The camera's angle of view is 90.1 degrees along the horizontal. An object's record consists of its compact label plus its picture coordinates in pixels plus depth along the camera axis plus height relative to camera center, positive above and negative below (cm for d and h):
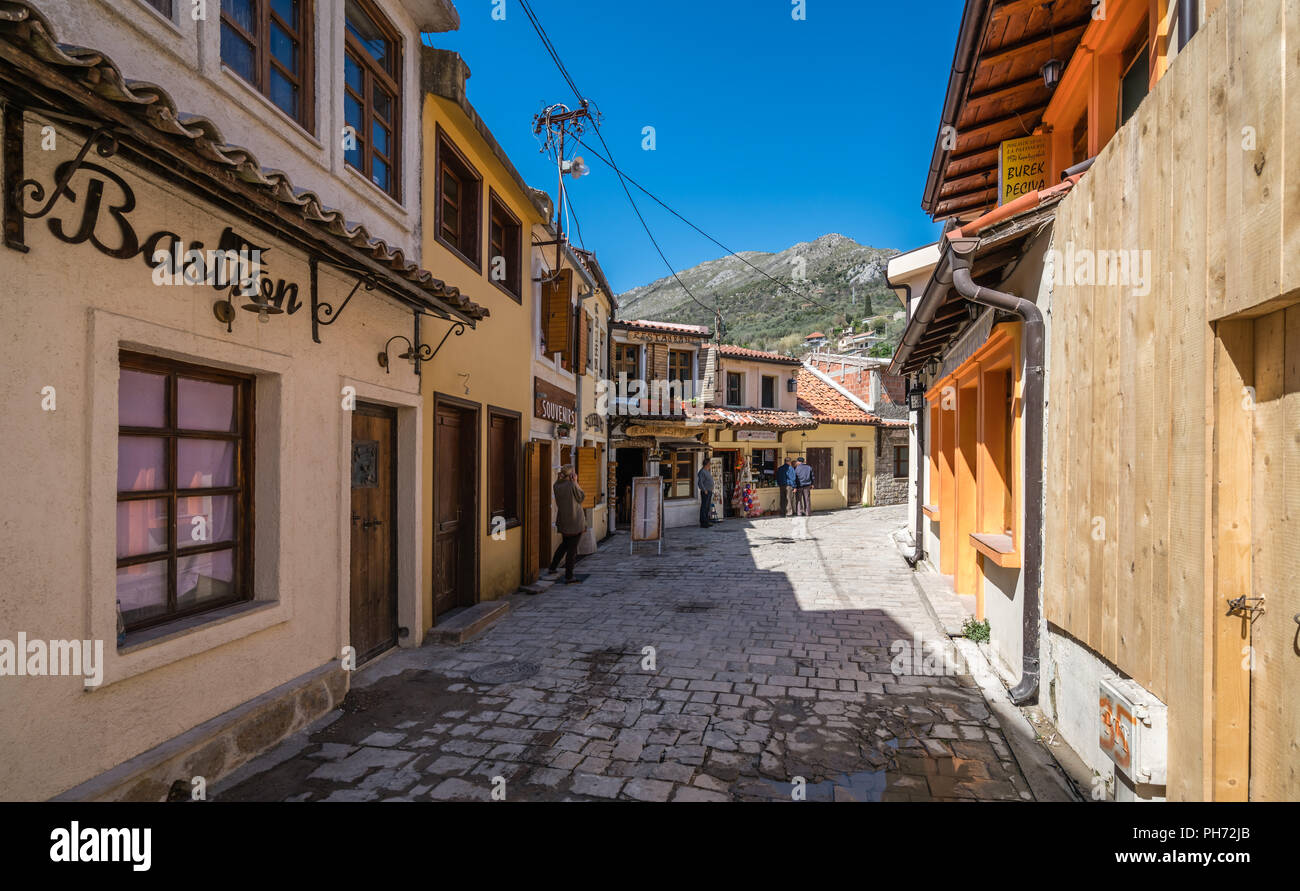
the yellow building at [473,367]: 650 +99
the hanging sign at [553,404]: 1001 +77
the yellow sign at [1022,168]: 566 +251
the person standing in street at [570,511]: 953 -89
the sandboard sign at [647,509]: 1270 -114
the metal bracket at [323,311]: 449 +99
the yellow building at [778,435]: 2045 +53
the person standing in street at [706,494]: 1781 -119
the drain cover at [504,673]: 529 -187
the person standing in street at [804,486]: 1977 -107
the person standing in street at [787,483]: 2038 -99
